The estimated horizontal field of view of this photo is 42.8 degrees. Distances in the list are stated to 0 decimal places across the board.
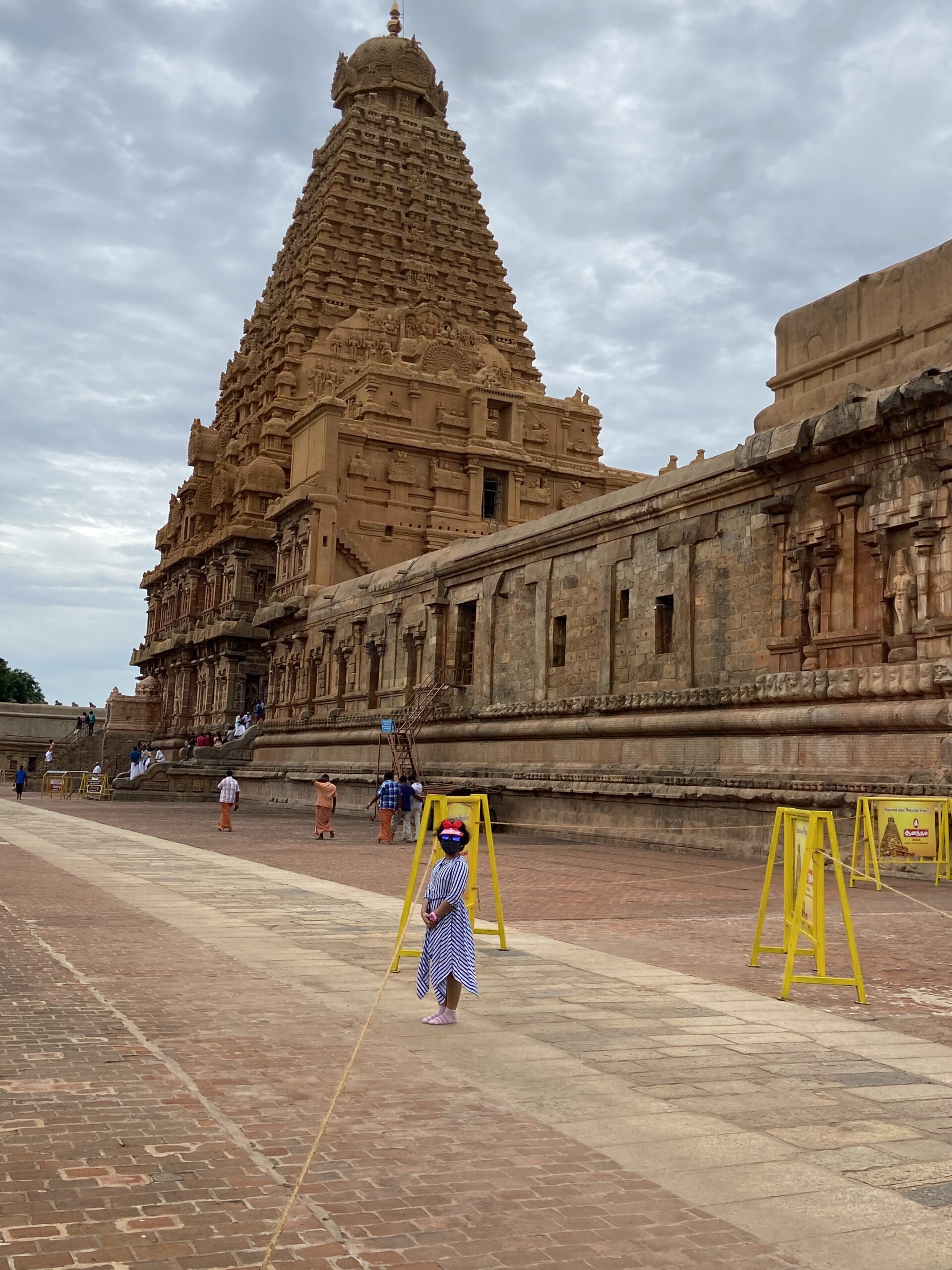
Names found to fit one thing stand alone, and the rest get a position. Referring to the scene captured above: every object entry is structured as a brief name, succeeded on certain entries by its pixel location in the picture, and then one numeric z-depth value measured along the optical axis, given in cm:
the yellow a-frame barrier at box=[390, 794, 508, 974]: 903
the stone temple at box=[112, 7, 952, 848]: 1905
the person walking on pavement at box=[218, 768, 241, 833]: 2578
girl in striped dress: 744
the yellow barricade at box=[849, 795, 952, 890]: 1569
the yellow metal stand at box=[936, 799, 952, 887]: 1569
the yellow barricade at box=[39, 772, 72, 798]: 4562
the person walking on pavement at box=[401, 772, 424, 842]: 2477
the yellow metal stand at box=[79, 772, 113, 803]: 4275
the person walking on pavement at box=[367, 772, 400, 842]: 2392
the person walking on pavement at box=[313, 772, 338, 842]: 2428
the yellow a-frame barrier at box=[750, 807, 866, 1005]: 825
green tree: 11319
